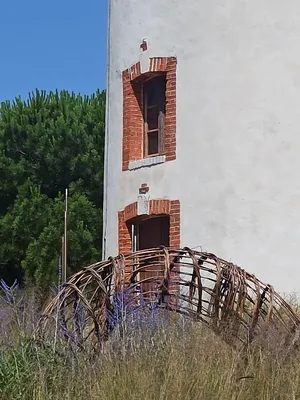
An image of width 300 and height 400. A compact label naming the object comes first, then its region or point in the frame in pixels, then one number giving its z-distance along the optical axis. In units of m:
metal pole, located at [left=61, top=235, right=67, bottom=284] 19.37
